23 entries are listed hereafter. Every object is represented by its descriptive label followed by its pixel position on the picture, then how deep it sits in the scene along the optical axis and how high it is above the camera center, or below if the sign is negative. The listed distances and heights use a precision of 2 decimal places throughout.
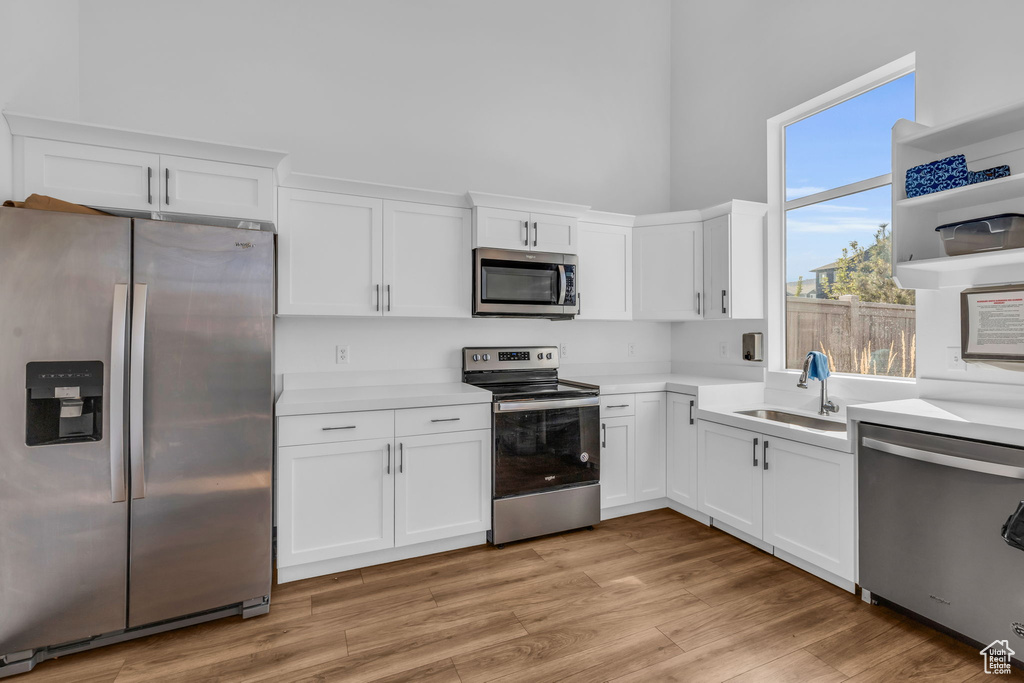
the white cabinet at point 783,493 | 2.27 -0.79
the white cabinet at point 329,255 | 2.66 +0.52
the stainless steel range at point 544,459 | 2.84 -0.70
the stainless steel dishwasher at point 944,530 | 1.73 -0.74
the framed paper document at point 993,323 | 2.11 +0.10
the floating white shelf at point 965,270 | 1.98 +0.35
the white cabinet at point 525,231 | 3.07 +0.76
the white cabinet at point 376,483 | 2.42 -0.74
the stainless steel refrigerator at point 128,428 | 1.77 -0.33
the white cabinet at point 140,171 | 2.00 +0.78
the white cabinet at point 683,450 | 3.16 -0.71
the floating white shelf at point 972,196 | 1.91 +0.65
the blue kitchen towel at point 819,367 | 2.79 -0.13
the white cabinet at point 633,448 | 3.19 -0.70
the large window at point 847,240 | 2.79 +0.68
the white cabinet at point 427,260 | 2.90 +0.53
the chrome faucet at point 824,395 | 2.84 -0.30
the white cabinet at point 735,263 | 3.28 +0.57
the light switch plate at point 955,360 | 2.30 -0.07
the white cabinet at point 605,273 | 3.51 +0.54
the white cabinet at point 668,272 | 3.49 +0.55
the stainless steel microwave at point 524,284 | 3.06 +0.40
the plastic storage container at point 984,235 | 1.92 +0.46
